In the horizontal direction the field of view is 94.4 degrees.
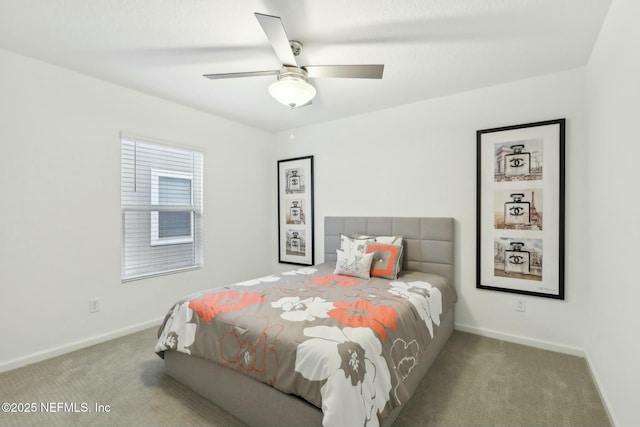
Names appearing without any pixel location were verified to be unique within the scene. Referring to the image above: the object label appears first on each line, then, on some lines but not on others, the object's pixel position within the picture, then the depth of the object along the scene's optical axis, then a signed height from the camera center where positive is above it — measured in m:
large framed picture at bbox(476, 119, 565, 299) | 2.63 +0.06
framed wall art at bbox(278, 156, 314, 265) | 4.29 +0.05
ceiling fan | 1.92 +0.95
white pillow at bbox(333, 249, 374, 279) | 2.97 -0.52
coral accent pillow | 2.95 -0.47
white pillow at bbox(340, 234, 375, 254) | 3.13 -0.33
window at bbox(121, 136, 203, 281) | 3.11 +0.05
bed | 1.45 -0.77
